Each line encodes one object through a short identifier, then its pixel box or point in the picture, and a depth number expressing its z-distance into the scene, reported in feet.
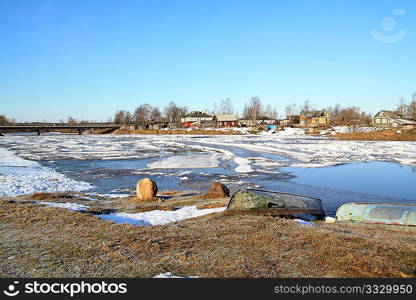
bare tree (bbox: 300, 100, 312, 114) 551.18
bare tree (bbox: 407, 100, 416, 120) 403.95
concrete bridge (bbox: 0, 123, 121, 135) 328.47
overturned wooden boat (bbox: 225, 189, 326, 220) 38.17
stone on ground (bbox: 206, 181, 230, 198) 51.72
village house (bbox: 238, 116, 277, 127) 451.12
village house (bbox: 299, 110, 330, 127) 369.14
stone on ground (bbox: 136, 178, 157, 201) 50.06
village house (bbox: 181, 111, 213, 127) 459.73
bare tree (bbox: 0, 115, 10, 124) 483.31
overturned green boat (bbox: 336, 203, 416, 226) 34.22
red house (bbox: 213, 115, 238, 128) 451.69
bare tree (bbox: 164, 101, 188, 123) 547.61
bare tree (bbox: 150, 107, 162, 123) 595.72
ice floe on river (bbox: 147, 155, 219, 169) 93.35
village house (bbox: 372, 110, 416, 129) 286.29
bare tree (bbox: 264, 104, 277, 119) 614.38
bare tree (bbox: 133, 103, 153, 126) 570.13
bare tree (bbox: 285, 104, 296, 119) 551.22
